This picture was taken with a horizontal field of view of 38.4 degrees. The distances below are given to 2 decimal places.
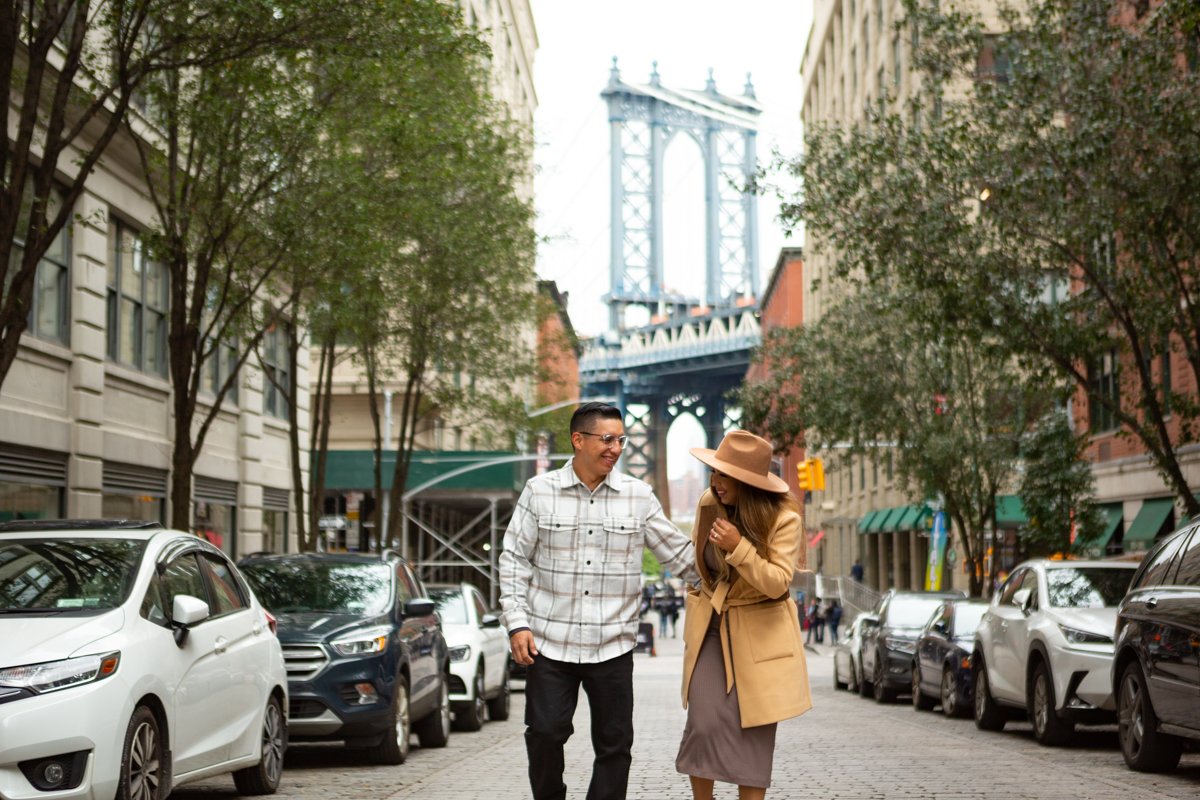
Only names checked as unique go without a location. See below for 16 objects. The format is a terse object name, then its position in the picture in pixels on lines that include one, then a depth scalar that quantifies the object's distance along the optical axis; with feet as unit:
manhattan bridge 439.22
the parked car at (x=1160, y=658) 35.42
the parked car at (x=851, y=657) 84.76
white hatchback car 25.13
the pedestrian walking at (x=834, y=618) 167.21
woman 21.42
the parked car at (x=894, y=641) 75.72
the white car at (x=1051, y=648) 46.98
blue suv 42.04
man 21.94
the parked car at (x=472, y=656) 58.03
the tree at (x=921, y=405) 102.17
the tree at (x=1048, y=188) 60.23
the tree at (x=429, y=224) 61.31
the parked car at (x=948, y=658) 62.44
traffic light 151.53
